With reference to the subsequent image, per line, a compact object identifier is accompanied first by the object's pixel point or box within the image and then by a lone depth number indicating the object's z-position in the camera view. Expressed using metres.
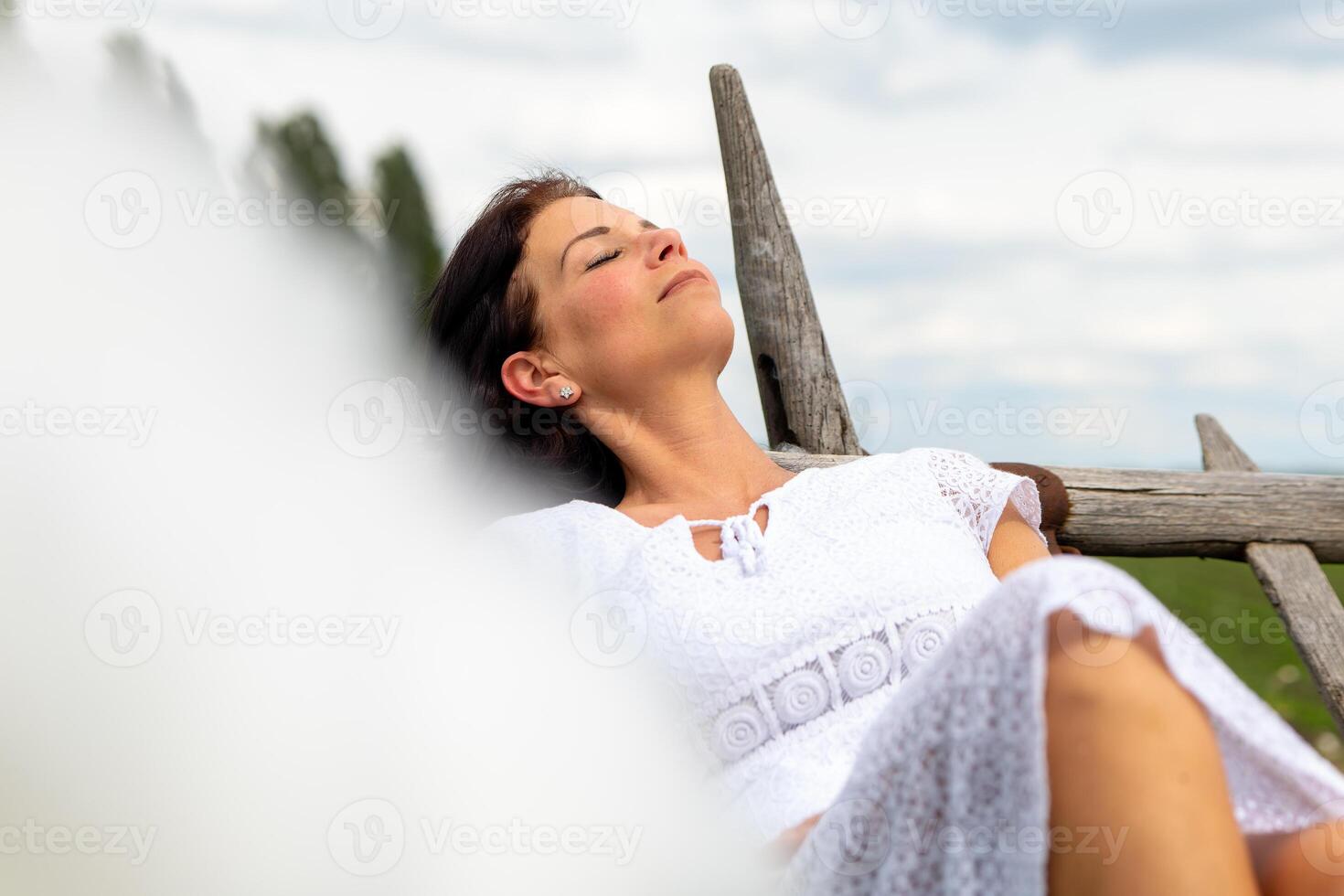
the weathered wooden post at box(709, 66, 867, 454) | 2.94
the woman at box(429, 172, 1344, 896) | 1.19
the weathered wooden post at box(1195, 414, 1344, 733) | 2.93
